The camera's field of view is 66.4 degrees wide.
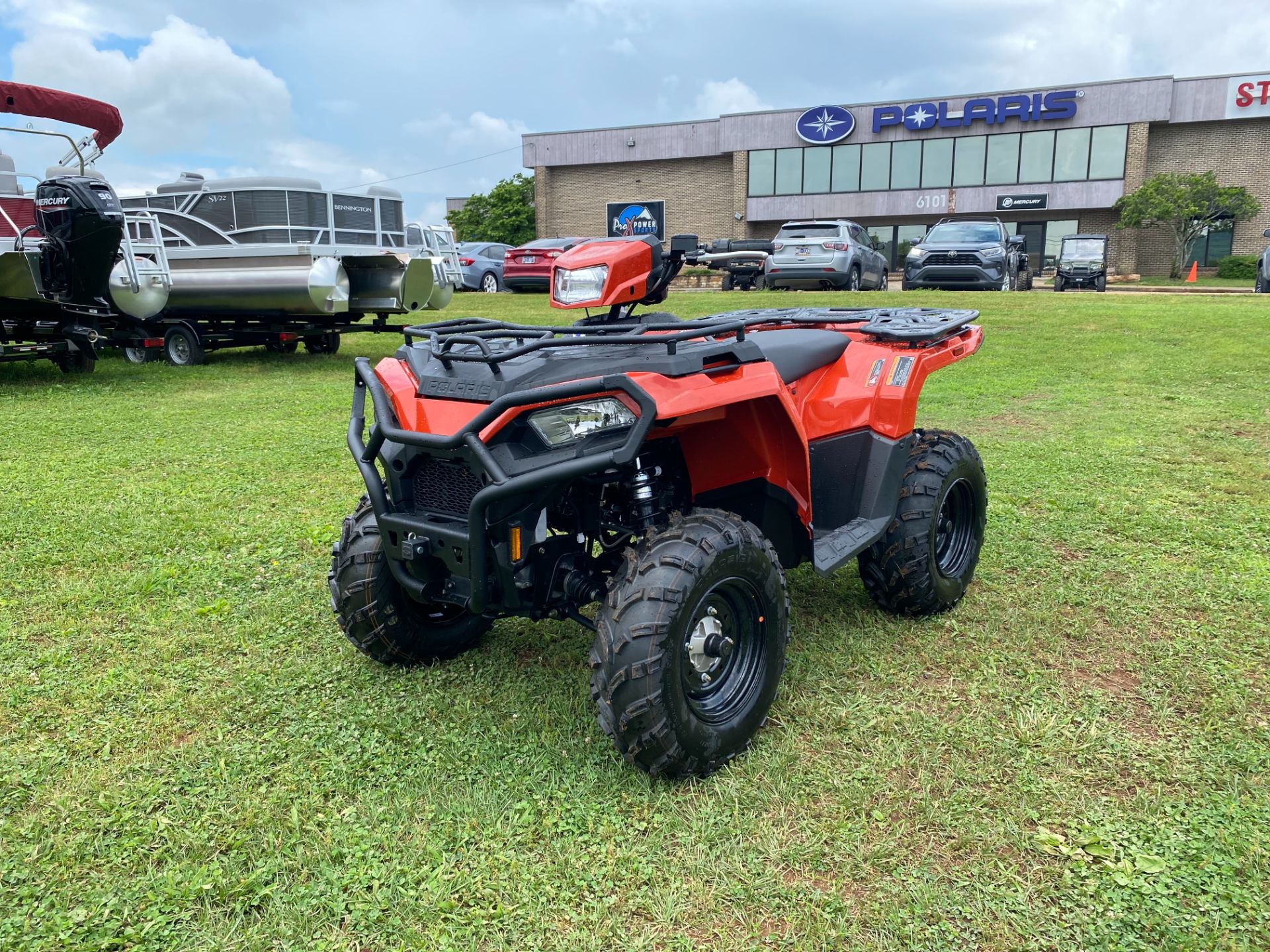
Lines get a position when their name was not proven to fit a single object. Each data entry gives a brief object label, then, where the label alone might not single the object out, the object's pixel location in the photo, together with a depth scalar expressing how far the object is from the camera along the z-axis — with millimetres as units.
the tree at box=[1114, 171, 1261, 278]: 33406
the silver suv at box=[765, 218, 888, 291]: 17797
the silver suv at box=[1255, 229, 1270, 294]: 18953
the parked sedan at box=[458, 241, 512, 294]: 21812
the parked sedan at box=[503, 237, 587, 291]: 19594
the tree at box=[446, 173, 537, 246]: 46250
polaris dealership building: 35594
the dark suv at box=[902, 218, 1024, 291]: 17797
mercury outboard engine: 8664
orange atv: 2420
